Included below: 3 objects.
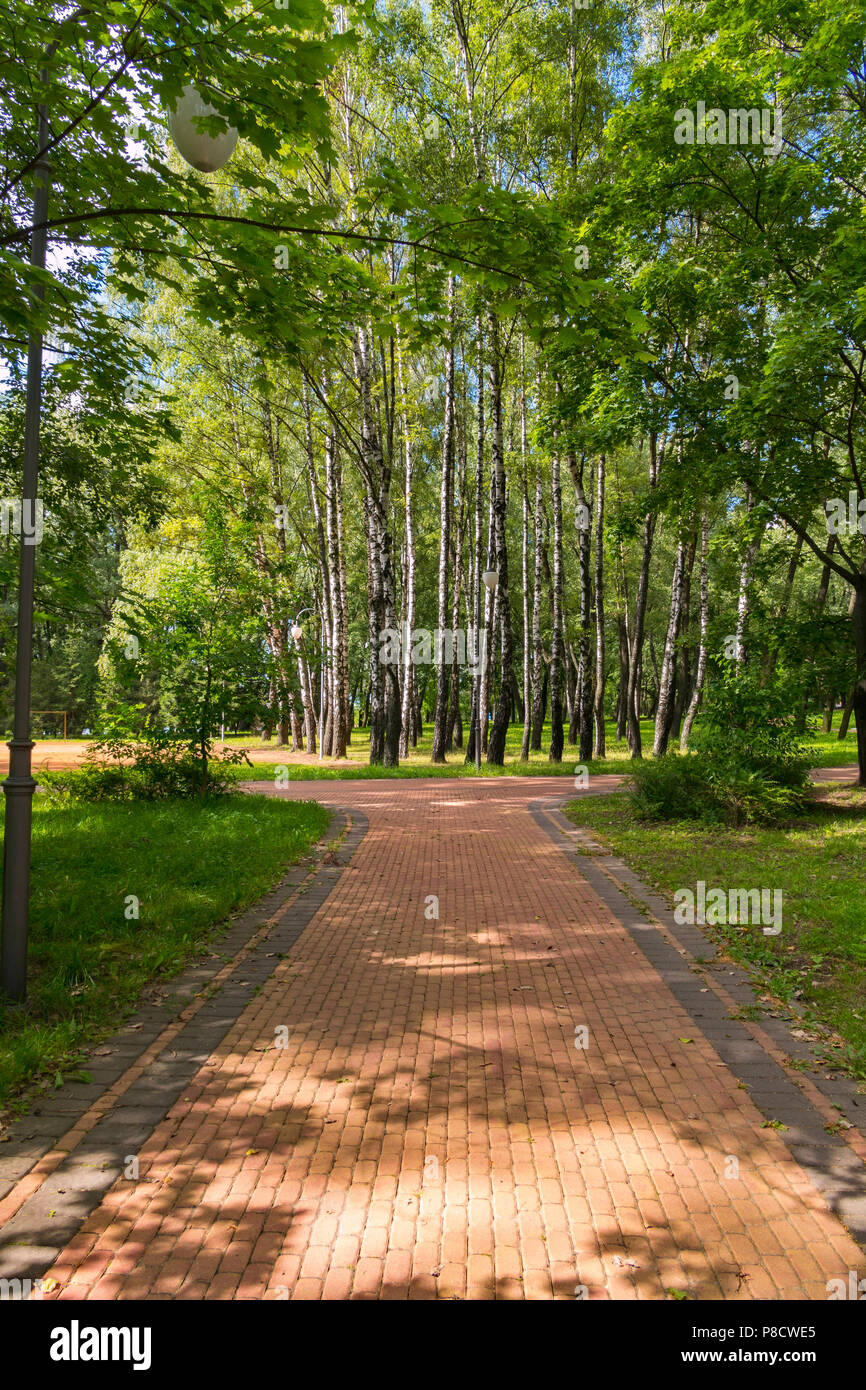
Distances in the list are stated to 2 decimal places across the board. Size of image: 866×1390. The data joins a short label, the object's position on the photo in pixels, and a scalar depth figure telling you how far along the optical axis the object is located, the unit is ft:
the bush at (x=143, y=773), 40.05
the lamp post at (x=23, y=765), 15.49
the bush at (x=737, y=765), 37.96
